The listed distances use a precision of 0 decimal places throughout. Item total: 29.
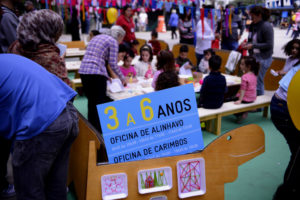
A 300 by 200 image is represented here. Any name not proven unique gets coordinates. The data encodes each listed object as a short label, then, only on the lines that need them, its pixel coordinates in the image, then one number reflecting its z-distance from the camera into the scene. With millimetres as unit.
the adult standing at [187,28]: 7848
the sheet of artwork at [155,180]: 1806
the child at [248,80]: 4277
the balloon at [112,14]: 9898
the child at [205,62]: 5750
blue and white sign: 1760
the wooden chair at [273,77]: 5346
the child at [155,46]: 7828
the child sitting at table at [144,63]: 5223
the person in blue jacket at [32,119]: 1448
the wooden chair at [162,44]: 8520
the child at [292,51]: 4027
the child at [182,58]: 5483
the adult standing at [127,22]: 6534
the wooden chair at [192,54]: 7320
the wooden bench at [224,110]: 3918
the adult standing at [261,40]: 4762
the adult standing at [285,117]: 2274
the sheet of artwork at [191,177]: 1853
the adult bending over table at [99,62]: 3541
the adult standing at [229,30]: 6945
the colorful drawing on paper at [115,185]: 1753
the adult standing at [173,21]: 16495
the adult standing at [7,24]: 2926
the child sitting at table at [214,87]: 3855
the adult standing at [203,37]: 6309
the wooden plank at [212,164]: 1742
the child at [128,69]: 4889
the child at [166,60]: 4008
